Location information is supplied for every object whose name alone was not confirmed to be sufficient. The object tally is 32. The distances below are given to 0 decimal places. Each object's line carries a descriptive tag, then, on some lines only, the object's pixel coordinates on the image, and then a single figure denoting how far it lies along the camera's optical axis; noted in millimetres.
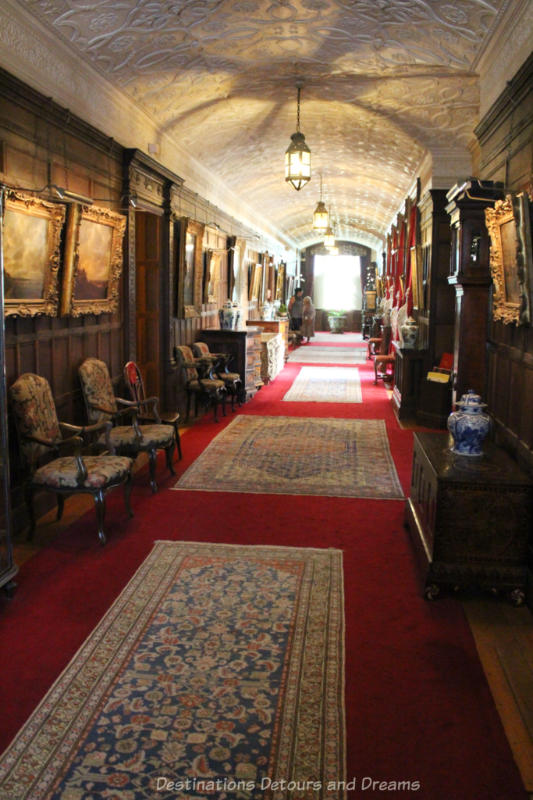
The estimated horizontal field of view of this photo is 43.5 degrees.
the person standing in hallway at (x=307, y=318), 24969
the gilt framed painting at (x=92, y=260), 5633
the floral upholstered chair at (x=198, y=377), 9555
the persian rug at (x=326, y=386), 11812
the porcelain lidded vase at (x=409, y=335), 10414
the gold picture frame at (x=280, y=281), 22094
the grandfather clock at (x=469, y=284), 5402
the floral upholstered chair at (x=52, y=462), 4820
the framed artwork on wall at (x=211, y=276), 11070
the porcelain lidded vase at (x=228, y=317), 12195
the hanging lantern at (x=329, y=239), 17850
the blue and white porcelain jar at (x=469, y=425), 4320
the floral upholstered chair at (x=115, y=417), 6133
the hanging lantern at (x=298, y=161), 7781
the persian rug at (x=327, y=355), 18484
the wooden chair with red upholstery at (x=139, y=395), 7001
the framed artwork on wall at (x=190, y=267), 9445
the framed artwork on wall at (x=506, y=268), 4305
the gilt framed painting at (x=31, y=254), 4781
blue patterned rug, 2527
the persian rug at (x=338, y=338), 25578
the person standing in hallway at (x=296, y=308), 25203
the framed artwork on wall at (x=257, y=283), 16797
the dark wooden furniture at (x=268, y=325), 15375
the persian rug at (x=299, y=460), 6410
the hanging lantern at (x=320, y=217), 12820
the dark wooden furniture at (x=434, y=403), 9258
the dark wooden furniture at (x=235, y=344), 11109
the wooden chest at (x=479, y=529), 3932
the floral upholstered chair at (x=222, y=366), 10297
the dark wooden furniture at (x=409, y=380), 9977
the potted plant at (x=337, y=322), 29984
